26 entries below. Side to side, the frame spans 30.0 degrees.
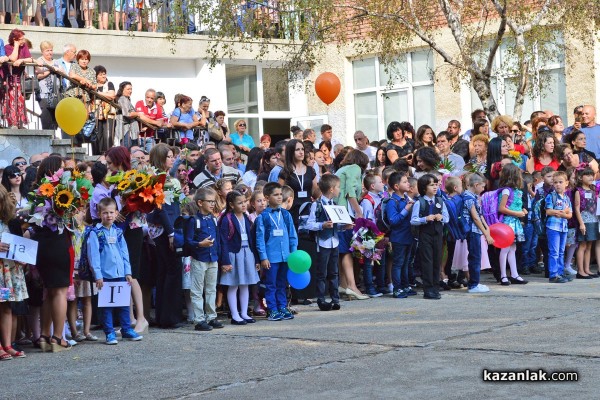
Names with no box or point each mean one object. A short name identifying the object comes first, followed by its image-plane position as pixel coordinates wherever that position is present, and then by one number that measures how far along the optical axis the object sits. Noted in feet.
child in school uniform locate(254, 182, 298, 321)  39.27
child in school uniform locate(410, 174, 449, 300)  42.86
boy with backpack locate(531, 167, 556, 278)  48.52
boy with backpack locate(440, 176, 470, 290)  44.80
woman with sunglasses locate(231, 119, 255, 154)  66.85
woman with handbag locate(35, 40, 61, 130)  57.47
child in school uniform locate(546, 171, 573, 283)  47.65
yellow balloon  46.21
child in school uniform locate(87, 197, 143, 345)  34.88
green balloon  38.58
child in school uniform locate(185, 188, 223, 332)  37.70
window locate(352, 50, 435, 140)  88.84
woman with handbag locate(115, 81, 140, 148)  60.34
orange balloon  62.85
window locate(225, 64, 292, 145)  89.45
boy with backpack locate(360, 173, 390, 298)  44.75
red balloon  45.88
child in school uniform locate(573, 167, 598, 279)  48.67
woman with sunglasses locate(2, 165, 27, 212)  36.91
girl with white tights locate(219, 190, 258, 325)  38.83
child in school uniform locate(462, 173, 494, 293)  44.68
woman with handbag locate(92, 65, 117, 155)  59.57
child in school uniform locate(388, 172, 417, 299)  43.78
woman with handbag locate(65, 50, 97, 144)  58.13
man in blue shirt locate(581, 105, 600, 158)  55.36
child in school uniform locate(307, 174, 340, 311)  41.04
